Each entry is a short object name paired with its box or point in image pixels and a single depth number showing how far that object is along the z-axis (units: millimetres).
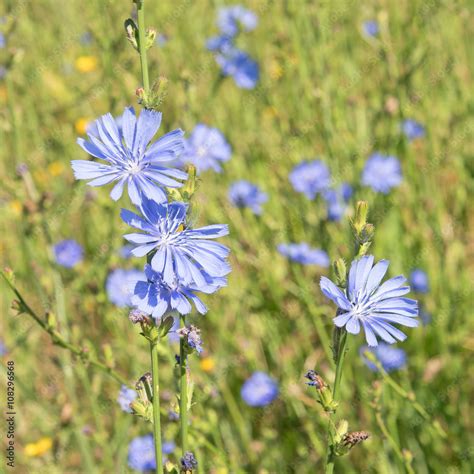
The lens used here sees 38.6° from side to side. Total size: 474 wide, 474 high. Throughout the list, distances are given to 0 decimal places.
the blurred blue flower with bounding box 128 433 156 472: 2514
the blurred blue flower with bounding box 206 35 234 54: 4199
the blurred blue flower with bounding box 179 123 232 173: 3289
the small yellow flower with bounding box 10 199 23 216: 3562
